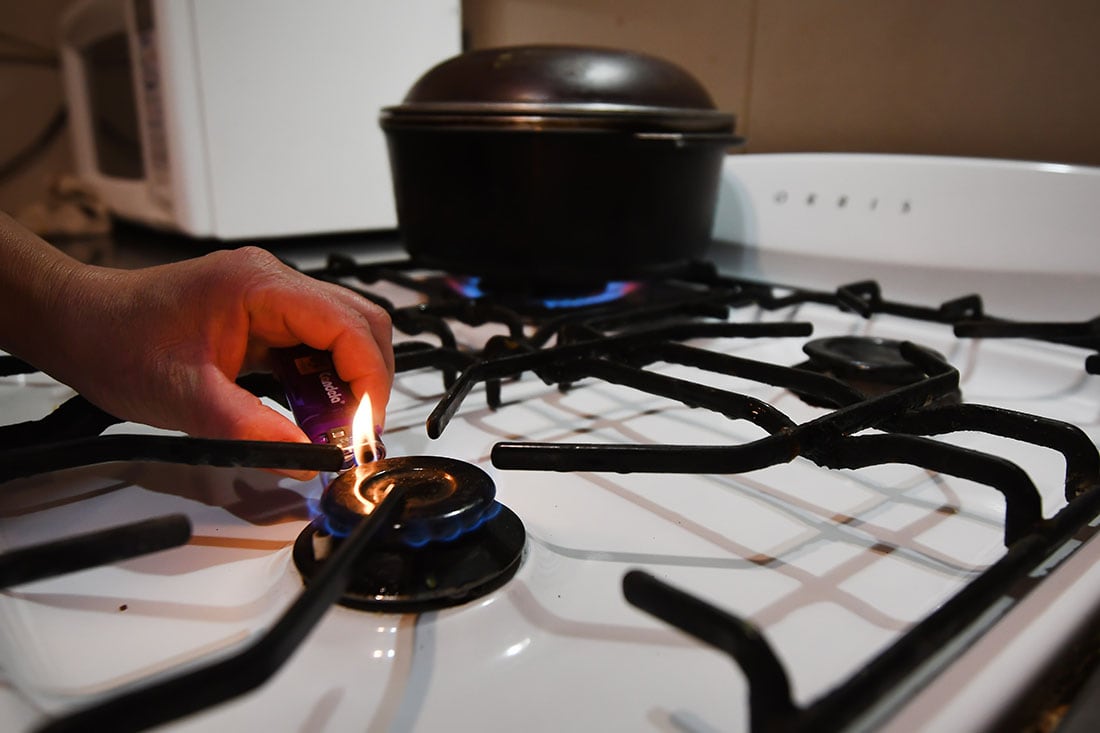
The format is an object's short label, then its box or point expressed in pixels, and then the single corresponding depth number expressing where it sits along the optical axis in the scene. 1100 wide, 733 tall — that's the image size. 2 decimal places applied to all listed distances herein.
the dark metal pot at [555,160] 0.60
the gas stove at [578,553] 0.23
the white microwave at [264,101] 0.84
